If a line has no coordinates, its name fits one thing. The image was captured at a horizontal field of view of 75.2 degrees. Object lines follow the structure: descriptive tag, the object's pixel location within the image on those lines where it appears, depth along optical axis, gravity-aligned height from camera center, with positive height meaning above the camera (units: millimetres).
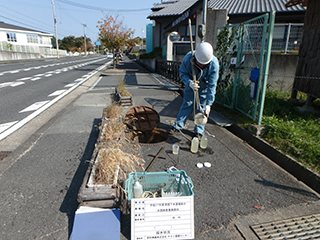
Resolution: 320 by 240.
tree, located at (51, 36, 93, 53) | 83875 +6907
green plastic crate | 2408 -1356
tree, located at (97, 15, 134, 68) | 19891 +2339
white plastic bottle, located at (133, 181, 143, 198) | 2268 -1357
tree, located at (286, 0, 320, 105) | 5445 +215
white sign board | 1955 -1437
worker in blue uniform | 3571 -324
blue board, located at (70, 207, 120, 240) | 2014 -1588
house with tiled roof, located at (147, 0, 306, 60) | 7816 +3100
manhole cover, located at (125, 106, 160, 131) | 4695 -1278
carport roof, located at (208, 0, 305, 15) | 14172 +4014
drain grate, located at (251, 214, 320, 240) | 2092 -1673
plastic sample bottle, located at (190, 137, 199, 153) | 3828 -1484
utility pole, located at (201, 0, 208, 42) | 5904 +1491
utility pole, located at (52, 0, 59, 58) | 50719 +9633
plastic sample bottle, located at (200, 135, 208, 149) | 3945 -1486
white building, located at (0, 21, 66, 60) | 33594 +4631
